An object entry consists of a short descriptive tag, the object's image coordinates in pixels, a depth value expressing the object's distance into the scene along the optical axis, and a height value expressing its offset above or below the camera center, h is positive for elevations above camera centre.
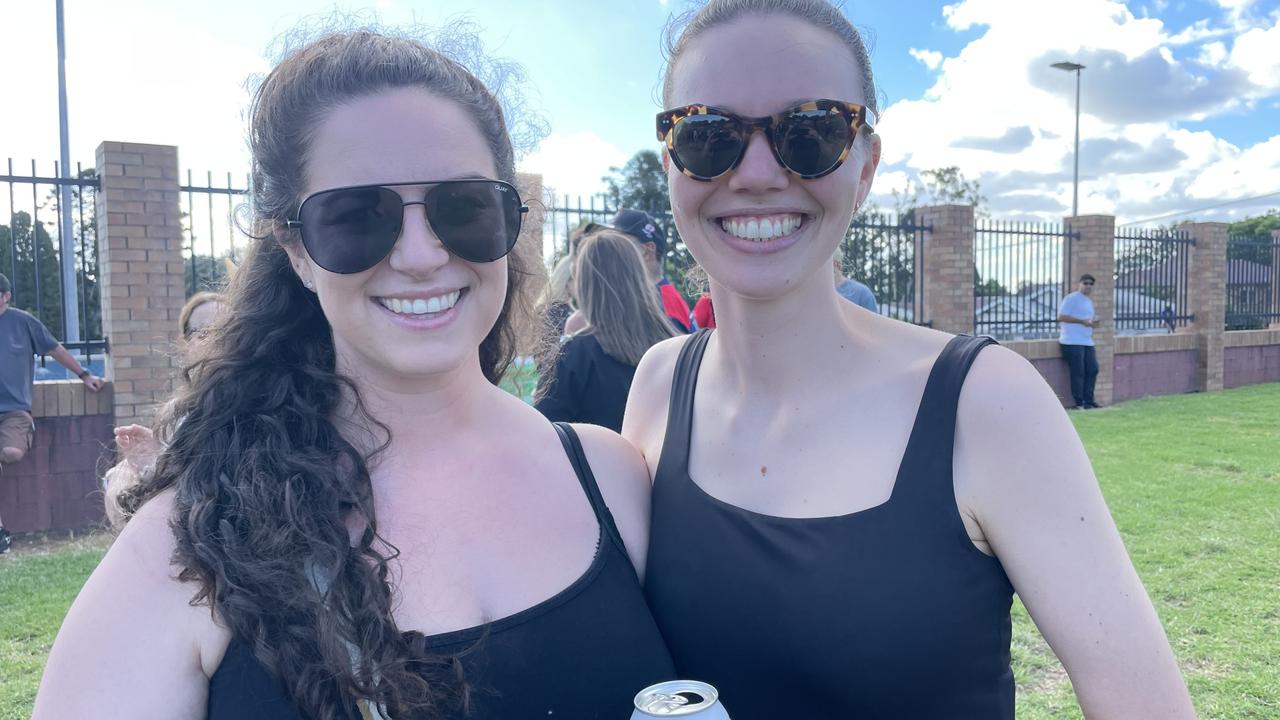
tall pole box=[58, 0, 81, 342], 6.95 +0.30
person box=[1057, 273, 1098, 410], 12.81 -0.65
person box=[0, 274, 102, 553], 6.39 -0.51
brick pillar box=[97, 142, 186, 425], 6.80 +0.31
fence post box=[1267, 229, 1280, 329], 16.86 +0.47
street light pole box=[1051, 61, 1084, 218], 24.30 +5.10
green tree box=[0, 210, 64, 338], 6.80 +0.36
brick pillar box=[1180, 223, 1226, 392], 15.45 +0.08
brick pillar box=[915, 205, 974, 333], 12.16 +0.48
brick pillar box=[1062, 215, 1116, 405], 13.76 +0.54
